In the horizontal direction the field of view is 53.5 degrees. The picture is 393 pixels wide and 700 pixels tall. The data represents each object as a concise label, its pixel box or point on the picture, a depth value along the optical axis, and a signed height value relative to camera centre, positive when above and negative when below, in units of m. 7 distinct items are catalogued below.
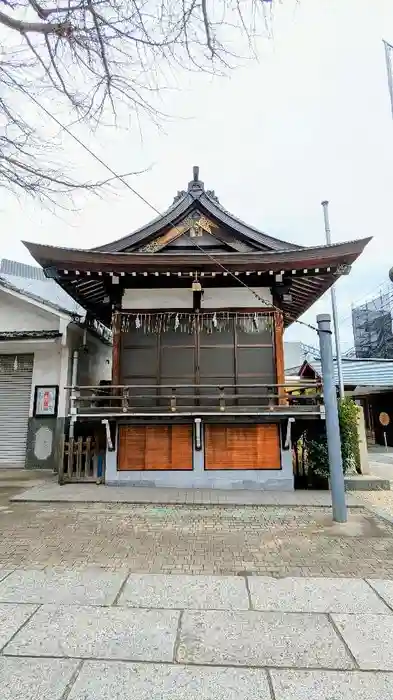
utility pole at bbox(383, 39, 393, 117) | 10.41 +9.84
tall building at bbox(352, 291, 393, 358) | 31.70 +8.42
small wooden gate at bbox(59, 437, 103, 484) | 8.49 -0.72
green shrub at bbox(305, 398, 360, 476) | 8.36 -0.33
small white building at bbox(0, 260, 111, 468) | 10.70 +1.65
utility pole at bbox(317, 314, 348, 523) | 5.89 +0.09
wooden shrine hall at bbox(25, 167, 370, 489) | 8.23 +1.98
